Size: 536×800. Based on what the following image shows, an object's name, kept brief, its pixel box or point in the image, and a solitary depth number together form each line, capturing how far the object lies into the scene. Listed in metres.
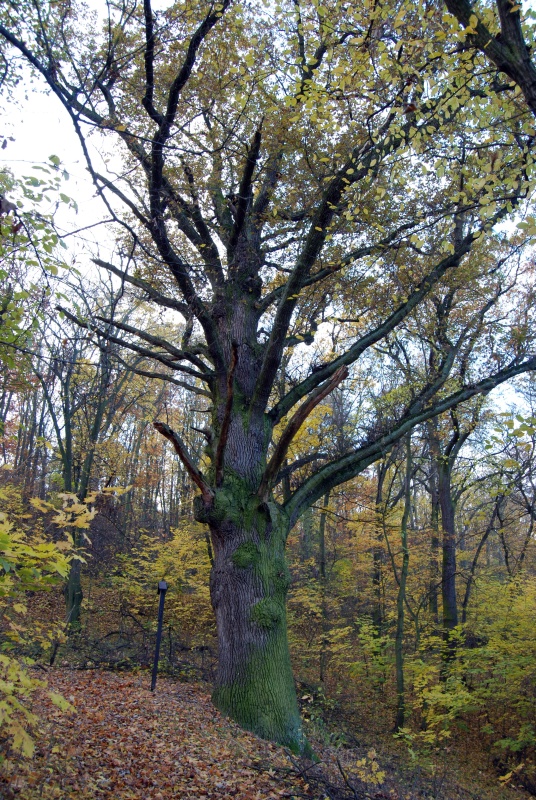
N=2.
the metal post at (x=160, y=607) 7.39
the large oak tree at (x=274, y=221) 4.33
